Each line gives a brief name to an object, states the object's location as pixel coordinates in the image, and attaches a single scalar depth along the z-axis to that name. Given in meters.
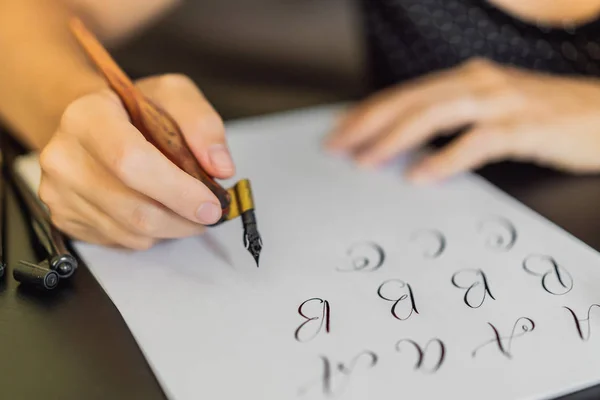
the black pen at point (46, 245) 0.37
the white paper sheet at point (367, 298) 0.31
